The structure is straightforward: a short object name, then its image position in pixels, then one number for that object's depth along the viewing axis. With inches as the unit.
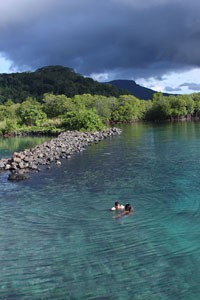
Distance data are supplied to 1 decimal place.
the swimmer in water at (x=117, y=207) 826.8
